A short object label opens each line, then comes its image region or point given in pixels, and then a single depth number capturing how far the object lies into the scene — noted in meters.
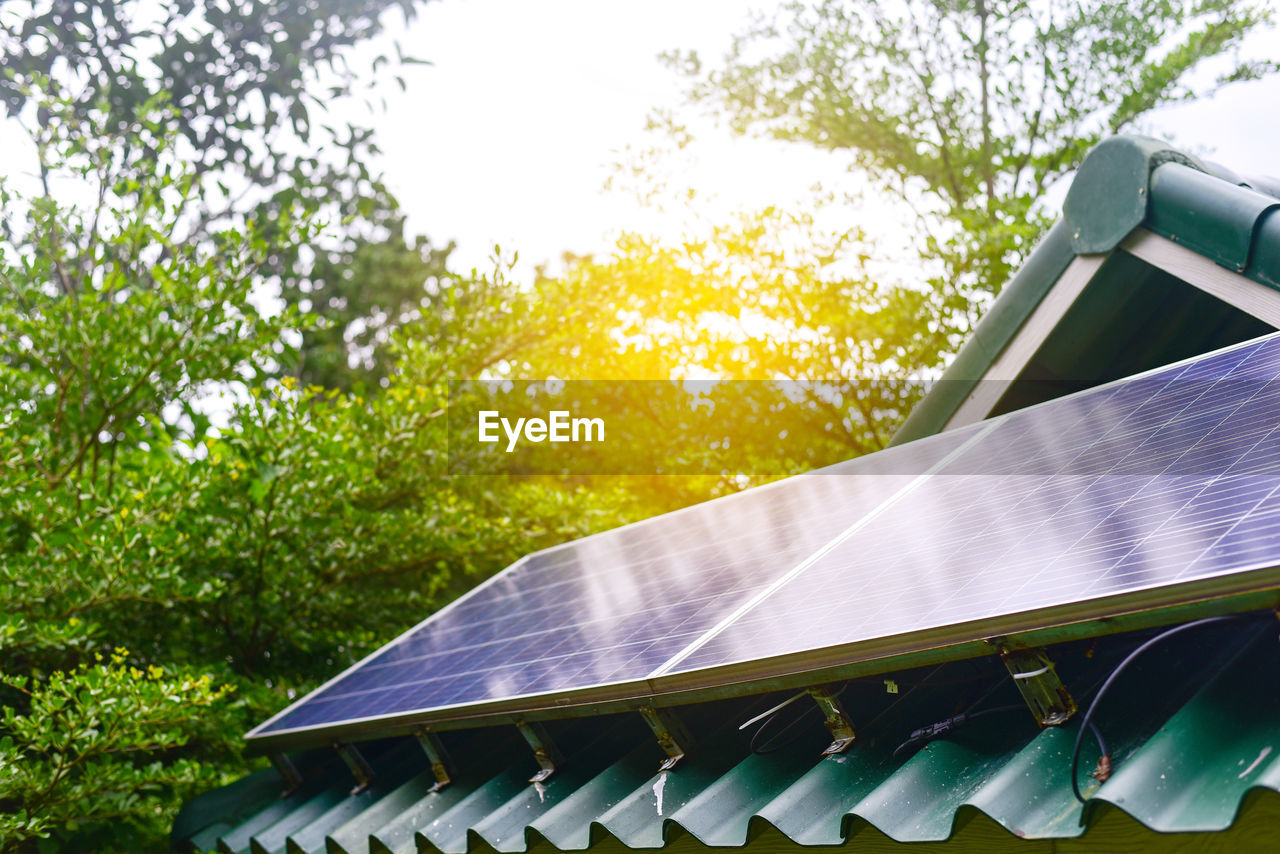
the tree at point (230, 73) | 16.25
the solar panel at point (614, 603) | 3.99
